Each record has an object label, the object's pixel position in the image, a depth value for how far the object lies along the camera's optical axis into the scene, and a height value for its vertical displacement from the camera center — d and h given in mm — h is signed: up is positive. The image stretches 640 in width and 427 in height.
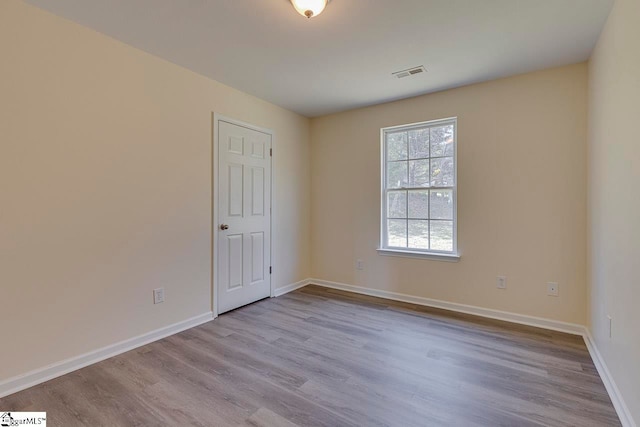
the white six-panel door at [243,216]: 3135 -17
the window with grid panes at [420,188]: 3307 +321
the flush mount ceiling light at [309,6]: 1776 +1270
